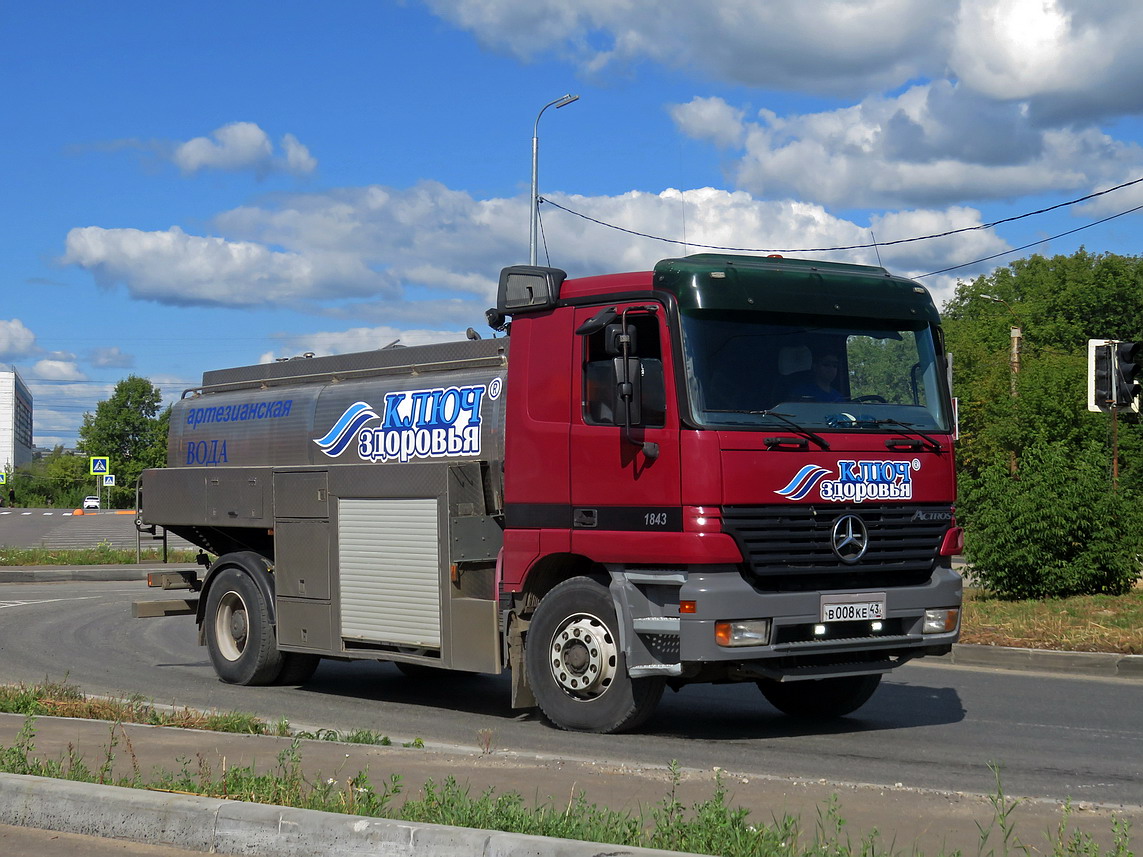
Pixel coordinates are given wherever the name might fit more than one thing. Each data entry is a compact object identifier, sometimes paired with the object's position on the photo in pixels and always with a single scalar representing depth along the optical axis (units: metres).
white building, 197.25
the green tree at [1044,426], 16.30
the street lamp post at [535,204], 30.30
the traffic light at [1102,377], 15.00
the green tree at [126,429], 120.56
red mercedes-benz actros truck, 8.61
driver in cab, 9.04
